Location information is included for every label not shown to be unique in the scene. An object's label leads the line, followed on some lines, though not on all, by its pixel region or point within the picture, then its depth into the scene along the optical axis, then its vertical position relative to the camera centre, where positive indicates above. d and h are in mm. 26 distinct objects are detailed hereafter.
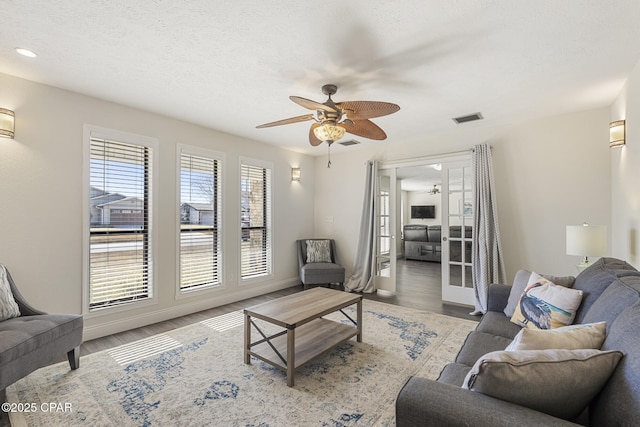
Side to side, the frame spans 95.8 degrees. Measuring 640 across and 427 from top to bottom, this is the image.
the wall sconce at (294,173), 5543 +826
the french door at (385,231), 5109 -268
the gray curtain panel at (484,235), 3893 -257
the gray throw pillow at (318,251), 5387 -656
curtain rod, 4286 +943
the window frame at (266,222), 4609 -104
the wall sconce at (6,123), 2523 +829
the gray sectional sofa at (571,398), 919 -651
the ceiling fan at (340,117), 2295 +863
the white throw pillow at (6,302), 2203 -665
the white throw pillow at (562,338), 1198 -520
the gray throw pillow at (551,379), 999 -570
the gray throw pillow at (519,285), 2164 -566
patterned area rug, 1889 -1304
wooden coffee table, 2281 -1123
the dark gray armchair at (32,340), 1830 -873
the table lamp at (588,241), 2713 -237
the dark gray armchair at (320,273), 4957 -980
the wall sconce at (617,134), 2783 +804
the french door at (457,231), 4270 -230
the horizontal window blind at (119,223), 3170 -79
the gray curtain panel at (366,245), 5113 -524
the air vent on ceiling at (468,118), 3707 +1290
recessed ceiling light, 2230 +1290
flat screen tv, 10680 +184
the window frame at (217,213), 3840 +48
